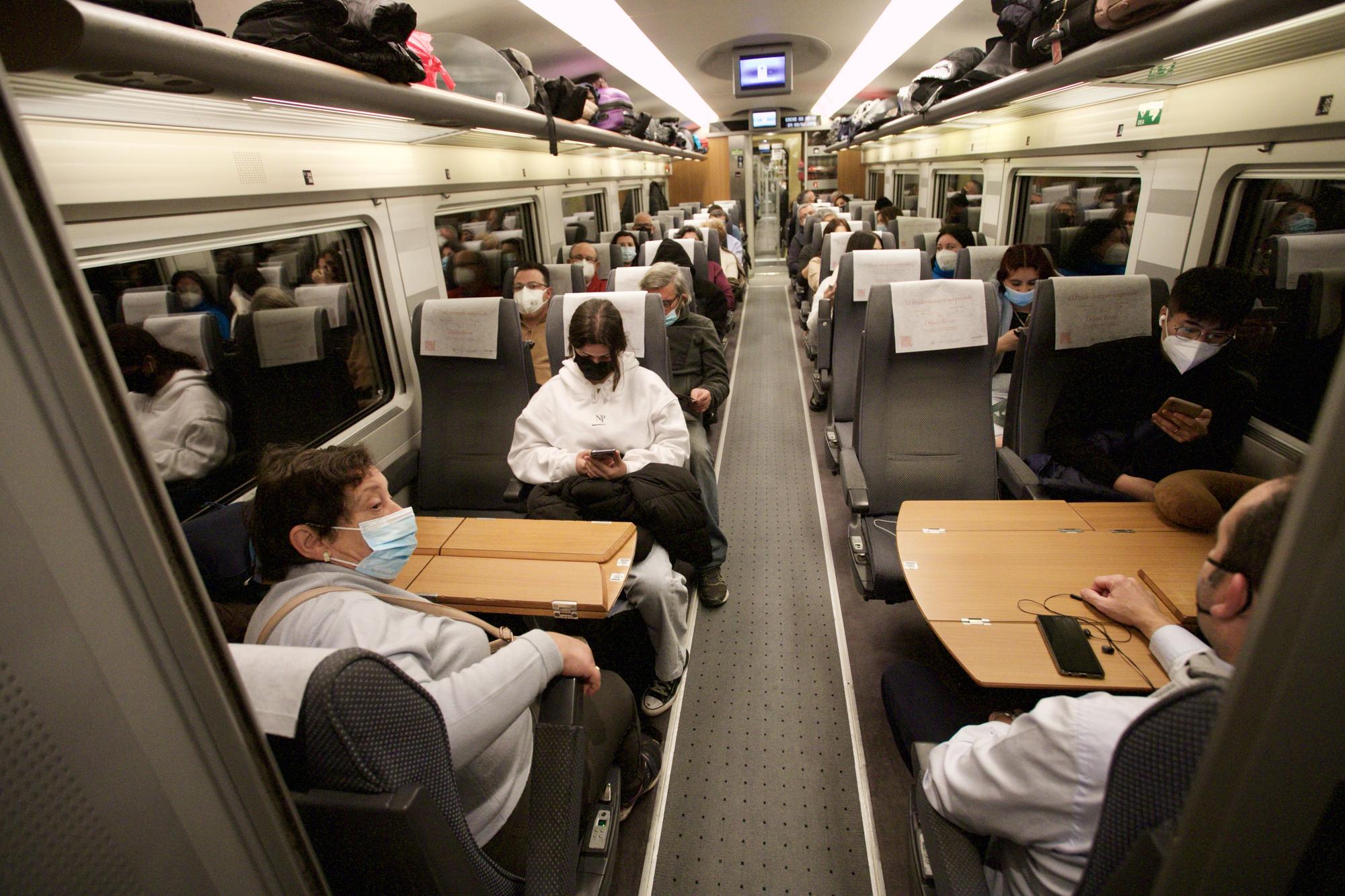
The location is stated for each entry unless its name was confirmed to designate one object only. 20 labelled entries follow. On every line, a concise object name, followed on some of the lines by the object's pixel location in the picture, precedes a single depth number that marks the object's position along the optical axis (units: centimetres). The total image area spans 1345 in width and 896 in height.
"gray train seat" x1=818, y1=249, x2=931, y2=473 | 381
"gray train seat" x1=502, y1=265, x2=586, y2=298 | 472
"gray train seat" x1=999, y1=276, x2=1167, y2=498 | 252
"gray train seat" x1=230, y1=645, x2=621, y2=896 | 86
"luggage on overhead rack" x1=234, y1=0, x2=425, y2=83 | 179
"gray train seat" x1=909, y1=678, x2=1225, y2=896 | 70
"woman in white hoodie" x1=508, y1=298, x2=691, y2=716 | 270
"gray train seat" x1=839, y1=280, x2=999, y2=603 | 271
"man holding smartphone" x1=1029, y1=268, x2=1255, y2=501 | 217
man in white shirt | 79
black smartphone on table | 141
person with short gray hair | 365
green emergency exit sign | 313
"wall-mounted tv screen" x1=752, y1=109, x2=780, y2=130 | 1183
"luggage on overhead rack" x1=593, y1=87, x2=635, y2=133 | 513
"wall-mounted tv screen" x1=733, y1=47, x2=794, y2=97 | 600
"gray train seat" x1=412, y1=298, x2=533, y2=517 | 306
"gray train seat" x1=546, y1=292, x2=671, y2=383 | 303
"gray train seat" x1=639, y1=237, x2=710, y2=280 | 596
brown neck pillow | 185
